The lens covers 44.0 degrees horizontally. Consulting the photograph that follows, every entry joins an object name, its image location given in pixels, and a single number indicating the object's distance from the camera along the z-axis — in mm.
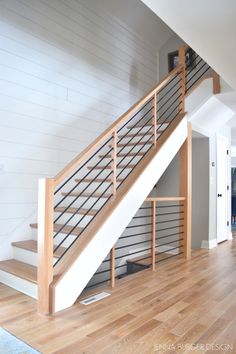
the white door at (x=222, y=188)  5430
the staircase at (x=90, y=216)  2305
